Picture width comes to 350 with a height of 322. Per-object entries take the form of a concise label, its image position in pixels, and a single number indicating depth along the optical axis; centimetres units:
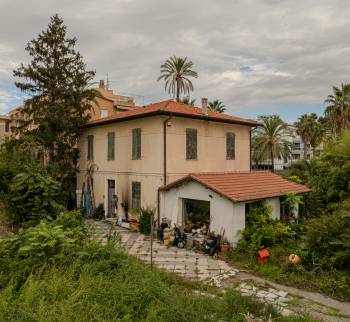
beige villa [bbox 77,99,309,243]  1394
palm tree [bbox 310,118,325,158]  4047
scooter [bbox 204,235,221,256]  1254
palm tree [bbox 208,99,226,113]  4388
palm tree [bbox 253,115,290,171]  3403
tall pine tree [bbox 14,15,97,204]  2047
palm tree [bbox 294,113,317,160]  4075
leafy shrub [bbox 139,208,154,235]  1603
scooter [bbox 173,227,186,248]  1377
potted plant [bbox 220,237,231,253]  1271
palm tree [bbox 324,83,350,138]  3303
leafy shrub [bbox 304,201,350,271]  972
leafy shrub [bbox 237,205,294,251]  1241
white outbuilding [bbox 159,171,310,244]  1302
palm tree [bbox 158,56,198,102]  3528
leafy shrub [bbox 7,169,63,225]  1255
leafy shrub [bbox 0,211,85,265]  638
